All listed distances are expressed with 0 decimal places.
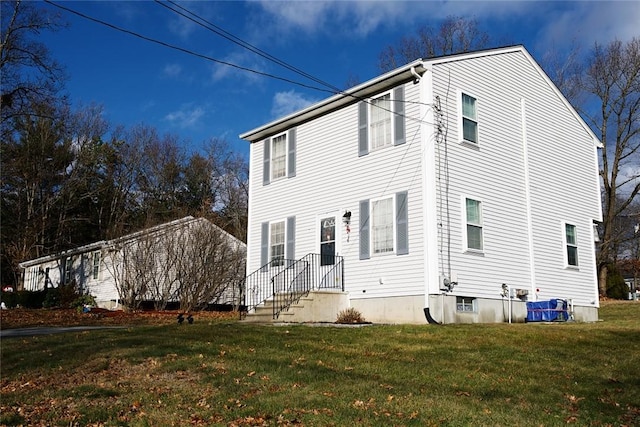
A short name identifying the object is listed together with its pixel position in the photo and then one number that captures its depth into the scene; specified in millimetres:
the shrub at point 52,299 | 29312
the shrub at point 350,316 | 14758
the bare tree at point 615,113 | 31297
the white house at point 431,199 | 14016
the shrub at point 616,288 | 32219
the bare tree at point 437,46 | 34406
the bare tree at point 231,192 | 42438
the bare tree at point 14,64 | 27703
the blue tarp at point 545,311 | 15438
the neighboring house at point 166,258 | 24562
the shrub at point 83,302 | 26312
